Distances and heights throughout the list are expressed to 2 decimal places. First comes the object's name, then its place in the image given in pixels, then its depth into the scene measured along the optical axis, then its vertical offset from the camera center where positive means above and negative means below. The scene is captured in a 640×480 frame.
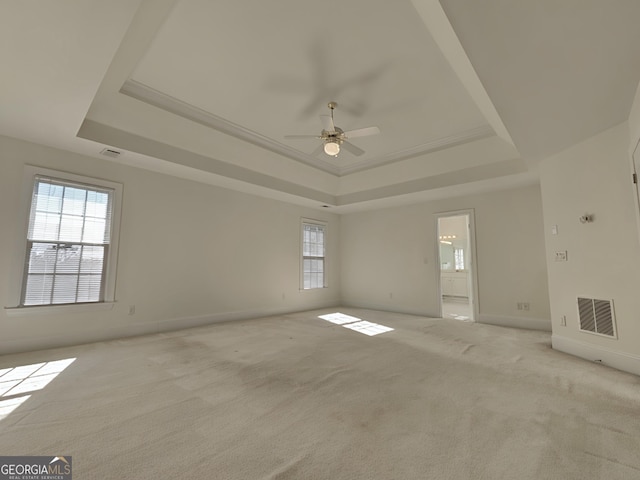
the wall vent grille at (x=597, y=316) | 2.93 -0.53
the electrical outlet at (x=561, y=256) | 3.42 +0.14
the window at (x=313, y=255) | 6.80 +0.27
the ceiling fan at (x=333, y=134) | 3.19 +1.52
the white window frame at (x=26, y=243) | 3.36 +0.23
